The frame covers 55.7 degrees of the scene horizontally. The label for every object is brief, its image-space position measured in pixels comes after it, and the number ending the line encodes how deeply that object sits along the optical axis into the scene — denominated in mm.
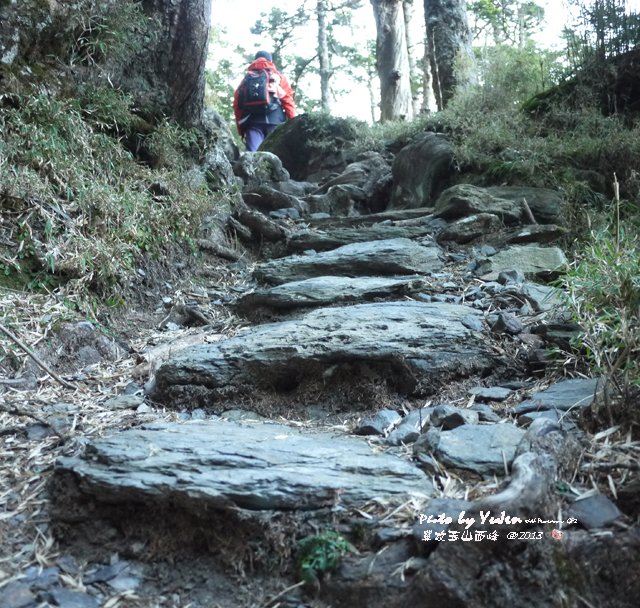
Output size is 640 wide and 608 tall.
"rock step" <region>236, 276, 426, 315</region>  4000
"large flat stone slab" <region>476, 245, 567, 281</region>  4223
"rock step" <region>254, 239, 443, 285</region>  4504
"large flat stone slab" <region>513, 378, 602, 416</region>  2428
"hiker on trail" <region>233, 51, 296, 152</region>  9680
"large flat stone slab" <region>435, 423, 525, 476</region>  2076
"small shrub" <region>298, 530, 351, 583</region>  1801
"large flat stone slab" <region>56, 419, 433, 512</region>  1975
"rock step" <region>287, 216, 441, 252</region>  5371
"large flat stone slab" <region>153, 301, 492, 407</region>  3014
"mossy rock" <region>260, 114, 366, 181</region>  9281
